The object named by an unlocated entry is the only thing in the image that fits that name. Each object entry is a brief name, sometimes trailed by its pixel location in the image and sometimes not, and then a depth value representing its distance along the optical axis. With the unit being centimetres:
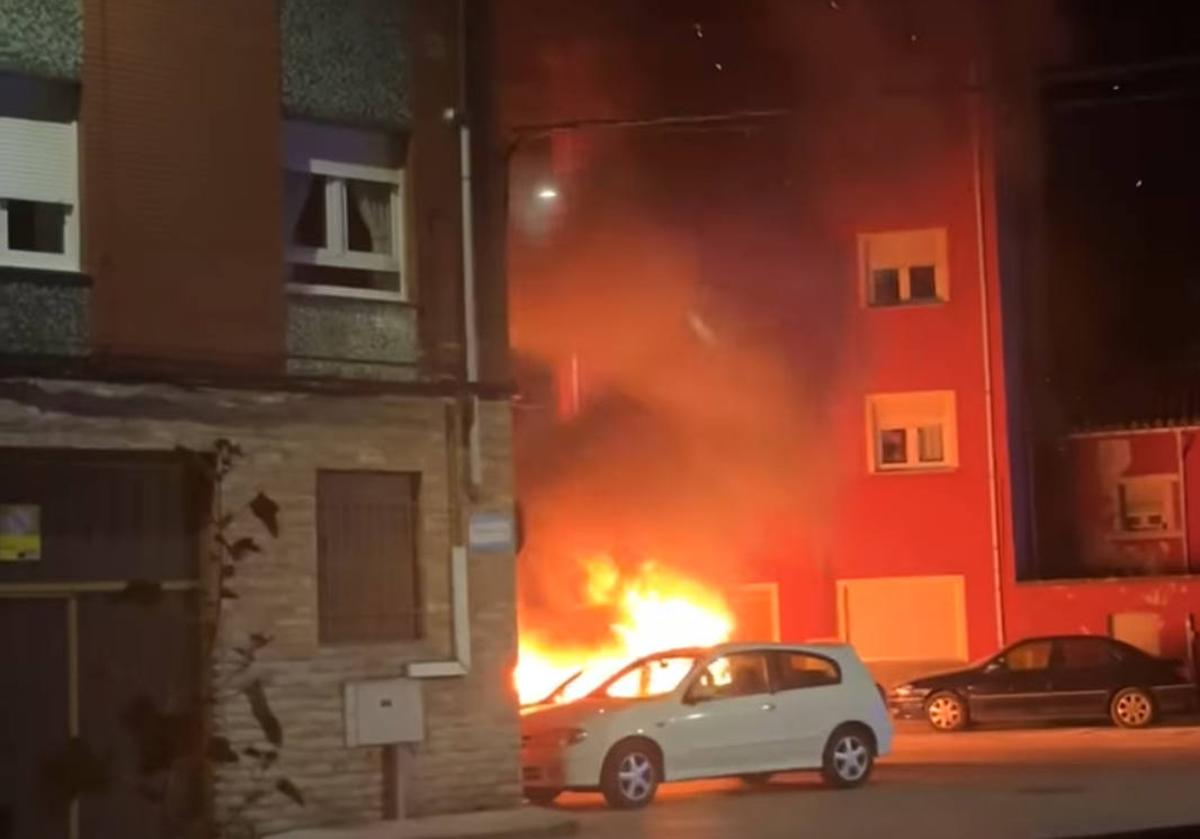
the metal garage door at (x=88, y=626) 1672
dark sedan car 2980
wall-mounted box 1805
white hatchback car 1991
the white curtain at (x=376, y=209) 1917
